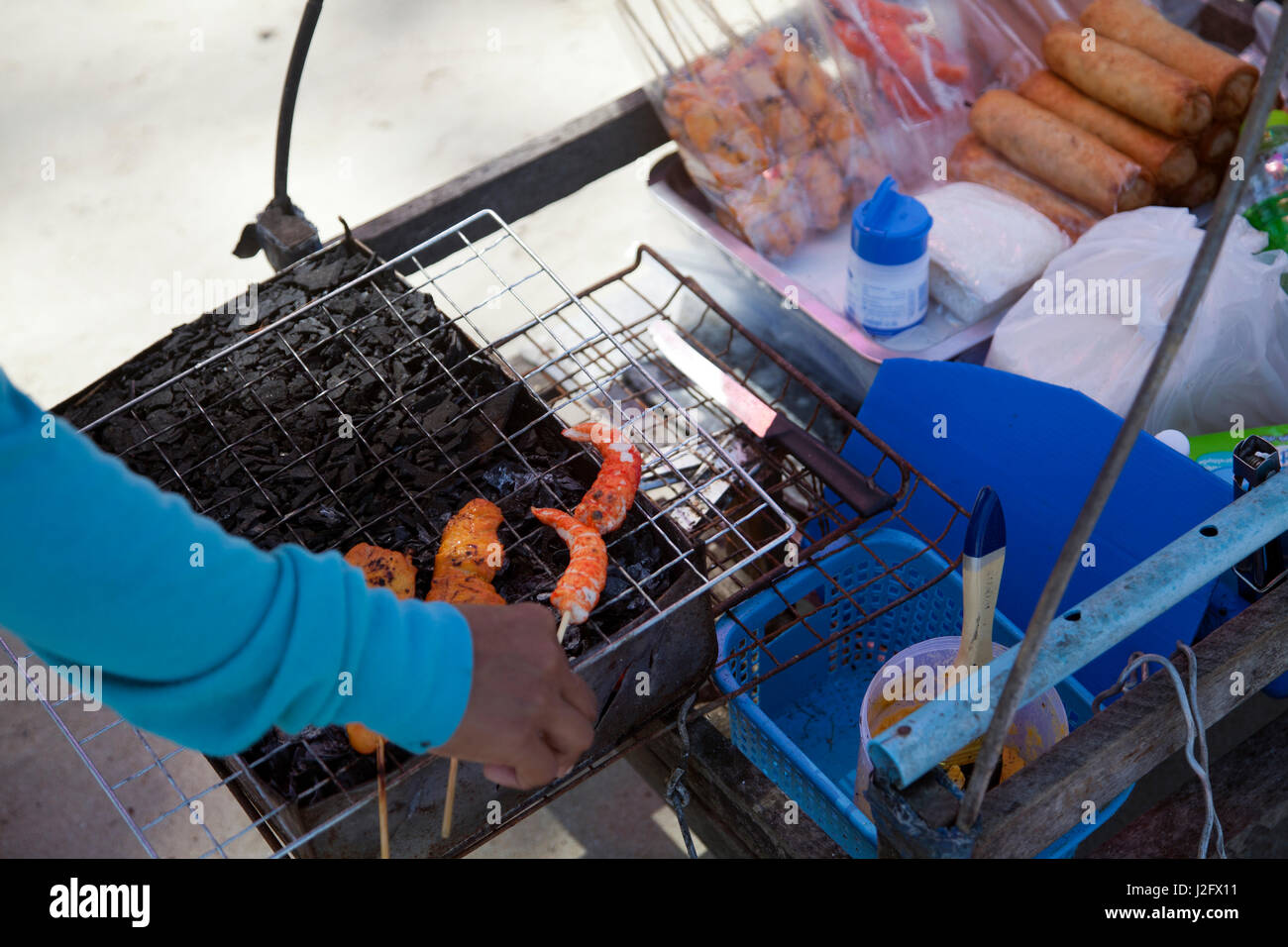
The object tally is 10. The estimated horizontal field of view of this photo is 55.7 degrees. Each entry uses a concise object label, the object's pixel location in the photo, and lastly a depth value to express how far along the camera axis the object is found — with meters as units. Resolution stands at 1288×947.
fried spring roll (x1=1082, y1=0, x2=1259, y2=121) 0.91
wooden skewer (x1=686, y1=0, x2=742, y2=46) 0.96
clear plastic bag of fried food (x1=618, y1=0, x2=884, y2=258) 0.94
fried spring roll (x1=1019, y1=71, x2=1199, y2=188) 0.91
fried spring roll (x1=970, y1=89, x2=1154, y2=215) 0.91
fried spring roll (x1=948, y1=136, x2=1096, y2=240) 0.93
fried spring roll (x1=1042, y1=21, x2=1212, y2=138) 0.90
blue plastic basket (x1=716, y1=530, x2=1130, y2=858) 0.70
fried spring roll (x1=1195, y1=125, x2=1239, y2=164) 0.92
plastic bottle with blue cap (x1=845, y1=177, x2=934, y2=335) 0.82
